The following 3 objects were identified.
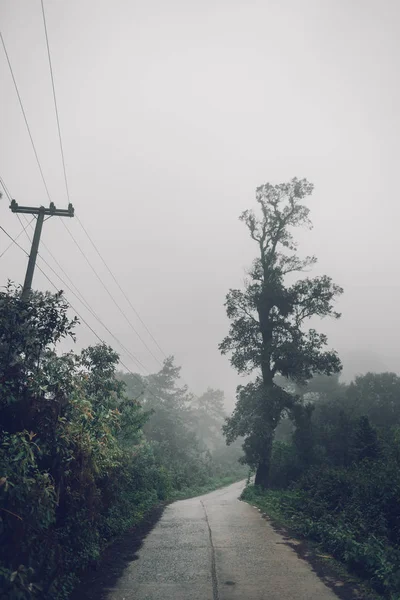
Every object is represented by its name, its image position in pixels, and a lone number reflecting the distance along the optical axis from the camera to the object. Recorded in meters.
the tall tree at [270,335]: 21.11
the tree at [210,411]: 93.88
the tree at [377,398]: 32.25
